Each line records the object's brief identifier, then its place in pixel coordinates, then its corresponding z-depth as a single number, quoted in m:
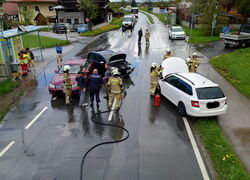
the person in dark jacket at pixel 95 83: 9.66
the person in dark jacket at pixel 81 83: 10.30
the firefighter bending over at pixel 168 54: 14.13
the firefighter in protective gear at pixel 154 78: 11.05
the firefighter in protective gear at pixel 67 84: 10.35
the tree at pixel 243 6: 30.55
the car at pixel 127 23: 40.84
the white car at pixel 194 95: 8.59
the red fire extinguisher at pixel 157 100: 10.24
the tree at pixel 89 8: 38.34
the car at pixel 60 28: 38.75
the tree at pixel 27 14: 48.78
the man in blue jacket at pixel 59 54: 16.79
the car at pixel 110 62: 14.30
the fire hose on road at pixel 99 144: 6.68
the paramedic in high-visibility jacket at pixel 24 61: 15.14
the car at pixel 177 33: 29.11
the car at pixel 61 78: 11.25
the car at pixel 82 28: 38.91
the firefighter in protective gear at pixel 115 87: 9.39
